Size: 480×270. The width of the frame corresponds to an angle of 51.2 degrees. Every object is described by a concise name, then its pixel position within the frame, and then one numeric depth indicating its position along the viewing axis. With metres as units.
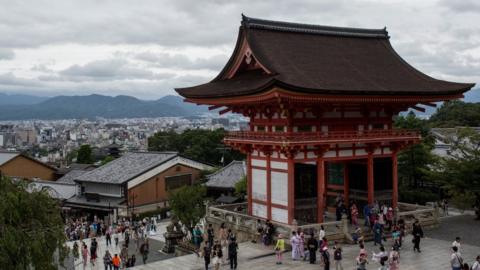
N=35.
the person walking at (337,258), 20.12
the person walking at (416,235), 23.73
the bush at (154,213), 49.33
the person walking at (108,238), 35.91
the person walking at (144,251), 30.27
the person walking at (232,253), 22.26
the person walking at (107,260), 27.27
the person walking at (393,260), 18.88
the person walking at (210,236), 26.60
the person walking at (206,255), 22.36
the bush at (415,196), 39.31
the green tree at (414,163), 39.78
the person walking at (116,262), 26.34
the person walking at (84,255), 29.41
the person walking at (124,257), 28.20
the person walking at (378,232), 24.91
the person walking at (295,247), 23.00
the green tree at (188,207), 33.81
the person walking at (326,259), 20.67
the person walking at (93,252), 29.69
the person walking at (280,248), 22.41
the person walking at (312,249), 22.42
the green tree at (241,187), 47.69
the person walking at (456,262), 18.17
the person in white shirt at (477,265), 16.86
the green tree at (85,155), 86.80
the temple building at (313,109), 26.45
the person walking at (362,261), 18.83
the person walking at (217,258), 21.37
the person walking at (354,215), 27.83
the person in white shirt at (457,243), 19.39
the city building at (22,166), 65.43
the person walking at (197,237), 30.16
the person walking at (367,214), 27.55
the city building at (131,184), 50.97
